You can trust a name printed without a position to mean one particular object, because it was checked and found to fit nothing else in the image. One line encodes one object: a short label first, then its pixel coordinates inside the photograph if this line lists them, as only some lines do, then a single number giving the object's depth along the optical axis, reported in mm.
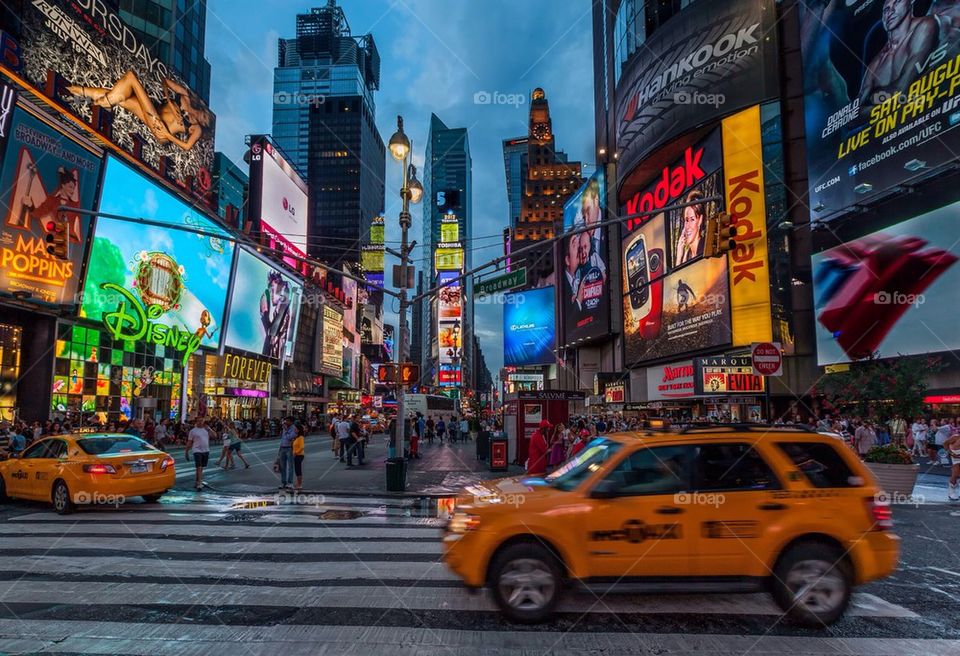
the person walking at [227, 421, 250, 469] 19656
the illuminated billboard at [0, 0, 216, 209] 29156
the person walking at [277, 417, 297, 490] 14555
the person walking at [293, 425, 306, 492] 14266
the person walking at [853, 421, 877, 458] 16938
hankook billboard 34688
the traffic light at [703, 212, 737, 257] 12257
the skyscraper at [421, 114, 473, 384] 39722
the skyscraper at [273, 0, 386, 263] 165125
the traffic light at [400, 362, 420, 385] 15109
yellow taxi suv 5438
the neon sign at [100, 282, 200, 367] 34562
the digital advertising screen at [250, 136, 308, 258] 60250
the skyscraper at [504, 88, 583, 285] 129250
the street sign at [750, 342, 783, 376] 12664
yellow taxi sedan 11133
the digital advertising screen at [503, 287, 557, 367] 82188
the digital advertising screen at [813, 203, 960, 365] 23188
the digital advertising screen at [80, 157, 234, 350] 33062
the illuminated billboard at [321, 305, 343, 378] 82562
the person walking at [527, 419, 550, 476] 12039
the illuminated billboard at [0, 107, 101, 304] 25984
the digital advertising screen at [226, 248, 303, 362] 50844
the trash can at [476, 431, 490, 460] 22641
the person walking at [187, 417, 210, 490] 14867
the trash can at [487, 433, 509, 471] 19094
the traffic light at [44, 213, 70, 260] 12930
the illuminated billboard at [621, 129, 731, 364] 36844
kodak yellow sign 32875
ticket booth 21016
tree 15961
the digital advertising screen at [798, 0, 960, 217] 23062
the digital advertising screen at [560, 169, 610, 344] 60812
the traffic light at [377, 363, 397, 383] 14961
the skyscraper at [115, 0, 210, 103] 52094
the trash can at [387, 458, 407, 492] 14434
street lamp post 15242
